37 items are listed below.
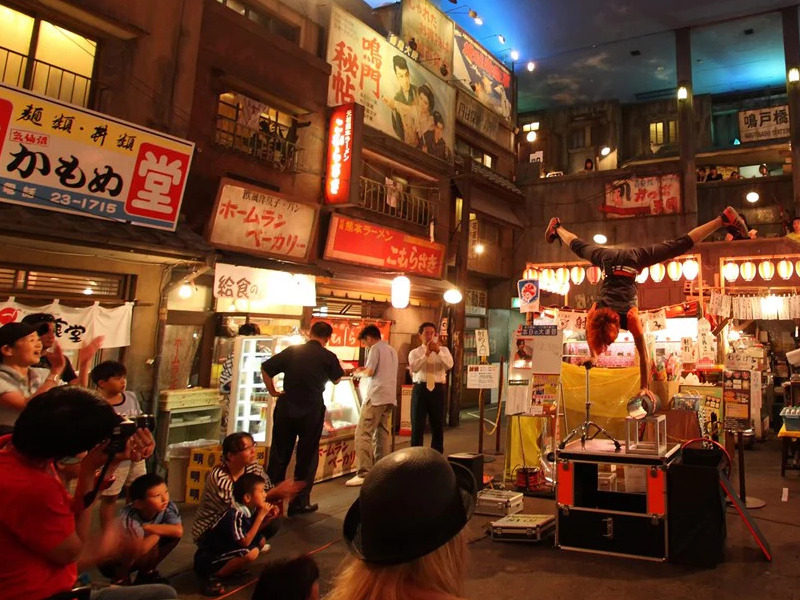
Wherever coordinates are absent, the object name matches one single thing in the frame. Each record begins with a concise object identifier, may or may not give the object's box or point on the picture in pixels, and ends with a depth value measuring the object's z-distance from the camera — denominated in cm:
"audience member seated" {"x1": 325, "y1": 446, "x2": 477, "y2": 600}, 160
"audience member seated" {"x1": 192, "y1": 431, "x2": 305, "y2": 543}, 463
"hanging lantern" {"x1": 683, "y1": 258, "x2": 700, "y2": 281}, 1420
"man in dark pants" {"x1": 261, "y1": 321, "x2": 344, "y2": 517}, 686
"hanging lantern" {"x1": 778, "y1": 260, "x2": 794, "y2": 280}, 1409
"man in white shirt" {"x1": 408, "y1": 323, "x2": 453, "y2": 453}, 908
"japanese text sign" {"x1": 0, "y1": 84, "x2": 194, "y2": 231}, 657
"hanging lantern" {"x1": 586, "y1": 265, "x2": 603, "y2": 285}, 1550
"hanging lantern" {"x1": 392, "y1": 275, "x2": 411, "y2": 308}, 1250
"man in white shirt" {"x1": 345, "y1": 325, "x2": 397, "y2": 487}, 873
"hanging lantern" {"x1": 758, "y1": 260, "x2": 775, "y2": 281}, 1429
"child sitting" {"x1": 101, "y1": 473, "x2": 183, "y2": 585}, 448
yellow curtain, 909
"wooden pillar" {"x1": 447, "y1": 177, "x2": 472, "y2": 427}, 1526
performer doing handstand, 684
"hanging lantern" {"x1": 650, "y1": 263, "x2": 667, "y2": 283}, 1486
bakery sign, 923
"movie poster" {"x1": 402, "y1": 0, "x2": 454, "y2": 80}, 1603
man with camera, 220
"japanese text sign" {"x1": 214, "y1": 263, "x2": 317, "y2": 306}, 885
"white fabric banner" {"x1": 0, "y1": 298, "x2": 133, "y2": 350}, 681
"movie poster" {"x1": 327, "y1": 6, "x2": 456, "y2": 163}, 1253
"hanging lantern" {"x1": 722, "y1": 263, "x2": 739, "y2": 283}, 1490
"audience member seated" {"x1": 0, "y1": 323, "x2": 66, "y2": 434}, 430
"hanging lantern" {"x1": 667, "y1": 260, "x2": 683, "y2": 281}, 1453
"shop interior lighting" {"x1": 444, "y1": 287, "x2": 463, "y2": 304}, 1505
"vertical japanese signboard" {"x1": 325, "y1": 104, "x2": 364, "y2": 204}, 1124
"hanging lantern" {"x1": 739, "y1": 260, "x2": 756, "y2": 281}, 1458
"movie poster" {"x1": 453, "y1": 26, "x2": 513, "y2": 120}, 1850
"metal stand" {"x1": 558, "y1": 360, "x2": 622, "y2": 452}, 630
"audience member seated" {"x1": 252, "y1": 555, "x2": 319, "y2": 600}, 233
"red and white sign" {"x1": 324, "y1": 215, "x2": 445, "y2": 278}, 1184
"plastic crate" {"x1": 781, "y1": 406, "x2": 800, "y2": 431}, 944
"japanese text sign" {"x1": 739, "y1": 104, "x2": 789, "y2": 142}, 2250
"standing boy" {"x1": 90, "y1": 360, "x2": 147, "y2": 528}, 550
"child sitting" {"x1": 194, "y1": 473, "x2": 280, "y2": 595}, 482
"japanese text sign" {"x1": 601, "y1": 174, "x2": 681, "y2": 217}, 1955
